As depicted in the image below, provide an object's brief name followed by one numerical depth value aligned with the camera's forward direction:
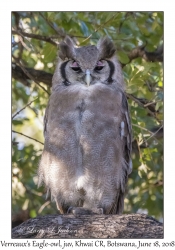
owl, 9.65
